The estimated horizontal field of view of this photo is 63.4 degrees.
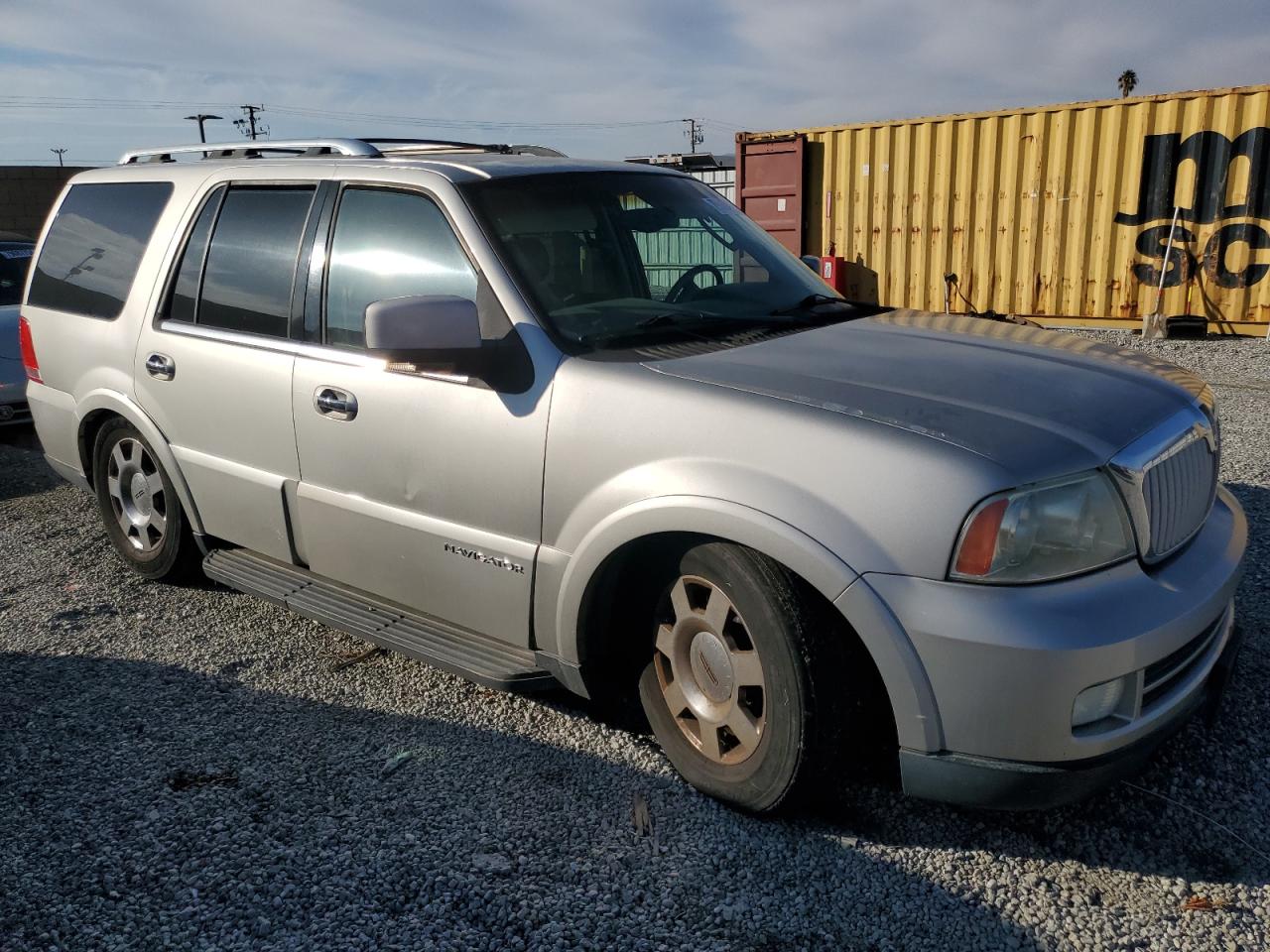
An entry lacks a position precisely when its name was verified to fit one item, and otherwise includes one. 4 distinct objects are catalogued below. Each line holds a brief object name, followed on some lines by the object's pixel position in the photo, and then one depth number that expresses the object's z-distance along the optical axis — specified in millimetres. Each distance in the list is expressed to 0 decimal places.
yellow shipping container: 11531
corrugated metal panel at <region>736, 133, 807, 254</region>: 14570
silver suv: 2363
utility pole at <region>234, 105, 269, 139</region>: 66650
